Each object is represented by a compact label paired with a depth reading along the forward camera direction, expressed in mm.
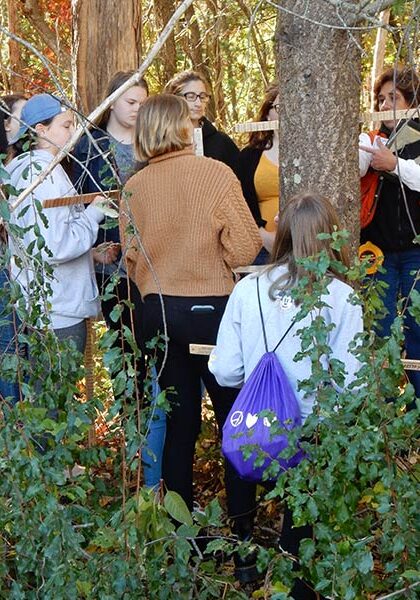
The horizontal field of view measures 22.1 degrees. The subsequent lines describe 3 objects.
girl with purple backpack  3410
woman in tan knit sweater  4195
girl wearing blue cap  4609
